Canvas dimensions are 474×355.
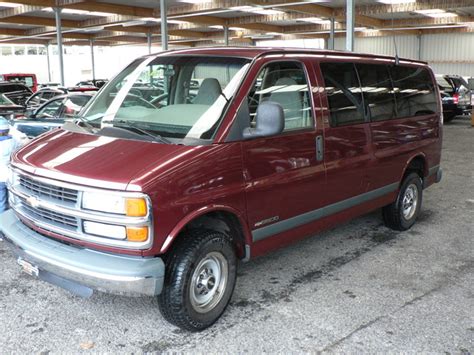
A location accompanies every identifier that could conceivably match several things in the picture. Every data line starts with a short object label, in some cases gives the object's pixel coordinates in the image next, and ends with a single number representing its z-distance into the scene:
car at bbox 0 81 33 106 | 17.27
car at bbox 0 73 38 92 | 23.19
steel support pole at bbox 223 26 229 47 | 23.81
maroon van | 3.15
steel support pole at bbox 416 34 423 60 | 30.34
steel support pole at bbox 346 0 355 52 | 10.98
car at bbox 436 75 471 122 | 17.78
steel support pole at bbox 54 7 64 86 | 18.17
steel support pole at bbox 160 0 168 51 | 14.26
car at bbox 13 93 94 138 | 8.63
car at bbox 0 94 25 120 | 11.96
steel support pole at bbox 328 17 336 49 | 20.83
